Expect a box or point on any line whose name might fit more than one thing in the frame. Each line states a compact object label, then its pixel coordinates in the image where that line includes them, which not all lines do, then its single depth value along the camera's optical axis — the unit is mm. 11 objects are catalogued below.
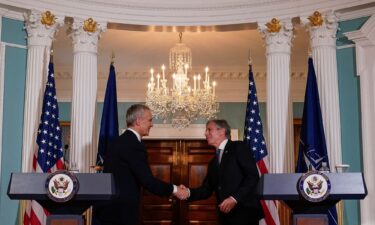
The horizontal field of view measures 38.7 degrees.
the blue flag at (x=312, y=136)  5668
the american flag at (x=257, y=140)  5949
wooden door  10266
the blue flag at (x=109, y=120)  5941
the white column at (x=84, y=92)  6227
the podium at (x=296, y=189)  3770
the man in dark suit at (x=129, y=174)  4086
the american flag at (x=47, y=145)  5672
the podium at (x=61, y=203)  3756
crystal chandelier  7906
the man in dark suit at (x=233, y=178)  4441
